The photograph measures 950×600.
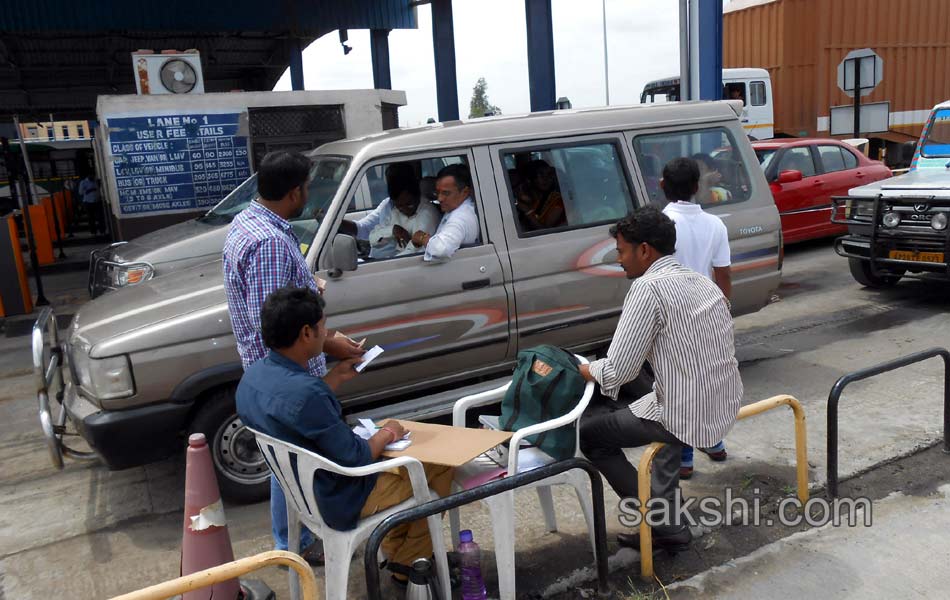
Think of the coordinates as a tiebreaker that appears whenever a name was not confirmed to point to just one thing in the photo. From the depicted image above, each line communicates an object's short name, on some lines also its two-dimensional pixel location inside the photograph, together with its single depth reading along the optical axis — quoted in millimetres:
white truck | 16094
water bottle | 2979
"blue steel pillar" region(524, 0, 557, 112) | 13383
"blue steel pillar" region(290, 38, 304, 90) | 20656
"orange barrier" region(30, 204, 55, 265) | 14508
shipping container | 16625
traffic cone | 3059
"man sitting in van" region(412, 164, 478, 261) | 4508
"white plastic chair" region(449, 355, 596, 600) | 2992
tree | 87594
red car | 10461
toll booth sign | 10797
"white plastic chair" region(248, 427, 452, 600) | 2686
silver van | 3961
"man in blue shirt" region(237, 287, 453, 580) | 2662
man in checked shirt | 3252
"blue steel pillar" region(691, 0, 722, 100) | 9289
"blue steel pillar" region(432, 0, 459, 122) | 17125
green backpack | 3215
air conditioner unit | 11344
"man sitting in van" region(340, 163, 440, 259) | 4691
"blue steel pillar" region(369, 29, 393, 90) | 18953
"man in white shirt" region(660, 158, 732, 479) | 4230
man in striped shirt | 3031
